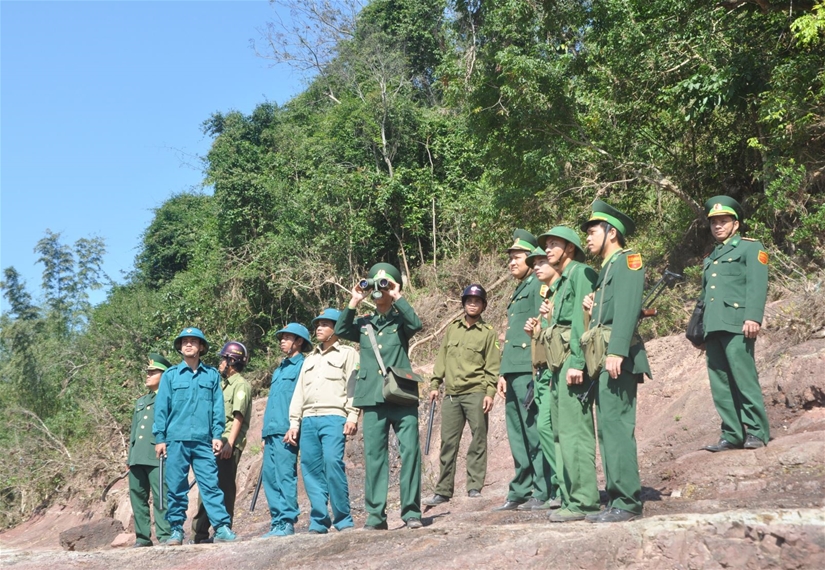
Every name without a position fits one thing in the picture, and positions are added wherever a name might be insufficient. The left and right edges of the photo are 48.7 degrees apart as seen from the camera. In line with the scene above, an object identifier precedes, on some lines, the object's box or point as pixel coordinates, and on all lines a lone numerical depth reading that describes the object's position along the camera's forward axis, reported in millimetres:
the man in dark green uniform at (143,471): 8984
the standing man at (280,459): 8352
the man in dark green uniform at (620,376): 5863
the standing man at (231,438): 8938
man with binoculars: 7113
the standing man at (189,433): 8172
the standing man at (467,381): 8922
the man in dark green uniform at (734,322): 7239
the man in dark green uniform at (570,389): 6105
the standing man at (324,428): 7691
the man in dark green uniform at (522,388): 7948
